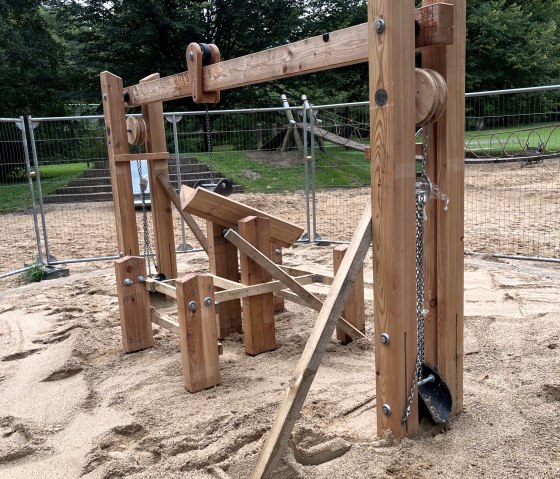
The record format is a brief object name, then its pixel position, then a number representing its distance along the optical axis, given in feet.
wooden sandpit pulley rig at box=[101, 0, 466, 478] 7.34
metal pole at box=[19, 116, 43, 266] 22.57
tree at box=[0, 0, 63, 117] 62.31
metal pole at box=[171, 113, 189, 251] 24.59
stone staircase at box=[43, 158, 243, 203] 42.72
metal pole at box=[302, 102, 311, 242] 25.53
